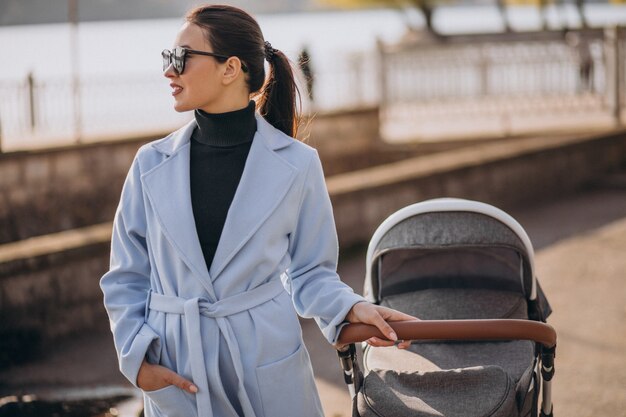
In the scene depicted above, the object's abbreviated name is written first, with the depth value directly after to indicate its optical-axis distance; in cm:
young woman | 275
